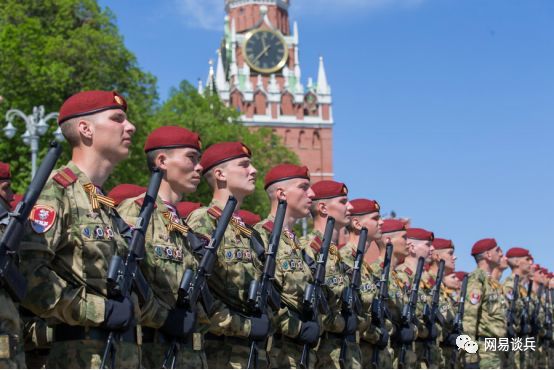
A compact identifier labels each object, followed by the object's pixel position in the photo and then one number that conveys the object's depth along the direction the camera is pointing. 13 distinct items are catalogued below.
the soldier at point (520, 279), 15.41
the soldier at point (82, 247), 5.00
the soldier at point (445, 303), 13.27
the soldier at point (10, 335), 4.49
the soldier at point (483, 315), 14.15
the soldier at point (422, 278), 12.13
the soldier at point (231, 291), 6.76
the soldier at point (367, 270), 9.91
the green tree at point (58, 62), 30.08
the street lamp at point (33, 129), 23.23
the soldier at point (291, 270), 7.96
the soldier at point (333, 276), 8.85
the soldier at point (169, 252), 5.99
